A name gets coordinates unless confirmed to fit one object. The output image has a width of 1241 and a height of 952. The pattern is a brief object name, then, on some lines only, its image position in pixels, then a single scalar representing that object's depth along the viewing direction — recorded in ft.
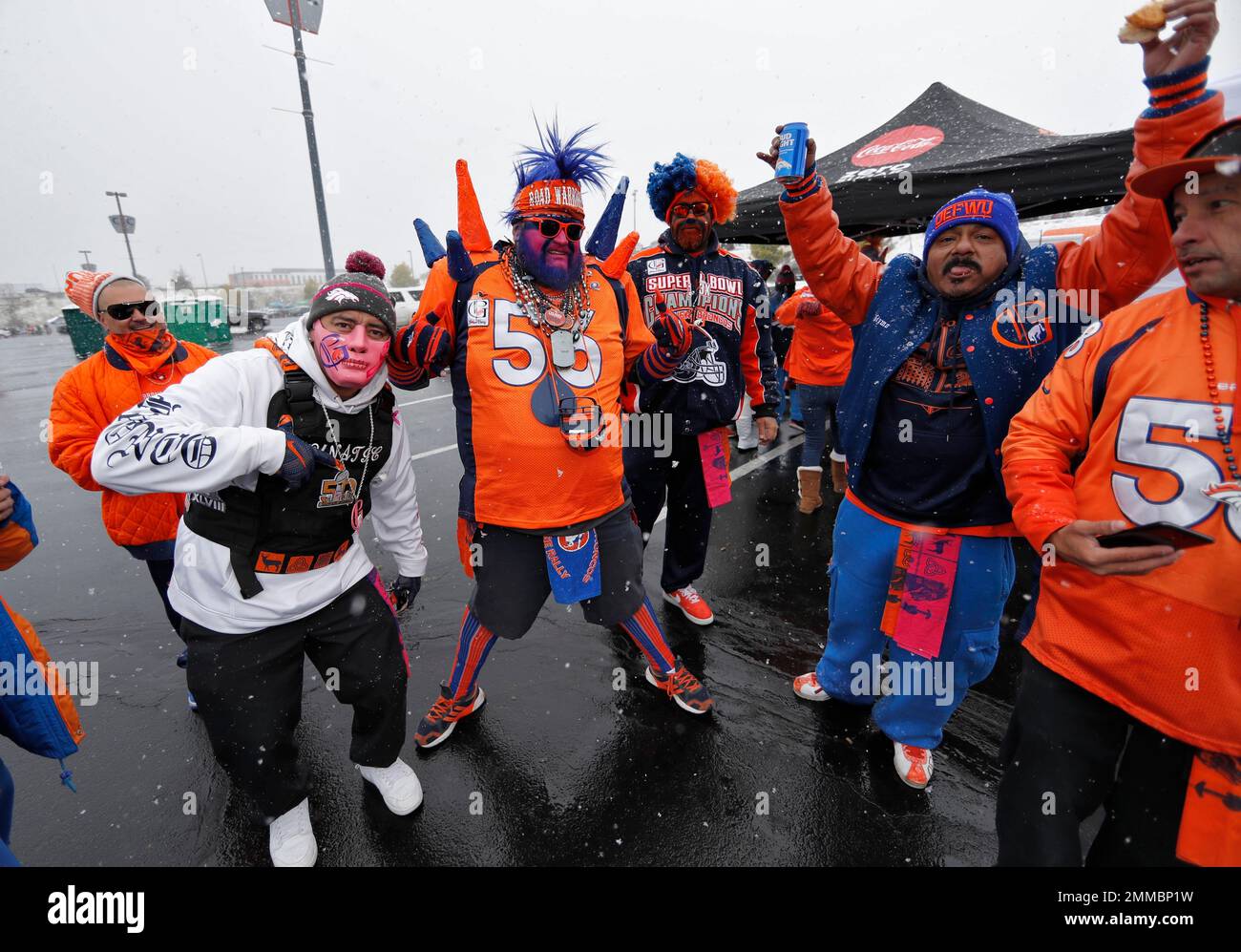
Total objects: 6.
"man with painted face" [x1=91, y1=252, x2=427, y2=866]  5.46
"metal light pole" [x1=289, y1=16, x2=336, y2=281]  27.91
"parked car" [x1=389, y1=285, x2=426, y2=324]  59.21
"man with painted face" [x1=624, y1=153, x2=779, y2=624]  9.95
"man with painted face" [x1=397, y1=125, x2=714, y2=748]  6.79
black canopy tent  14.46
